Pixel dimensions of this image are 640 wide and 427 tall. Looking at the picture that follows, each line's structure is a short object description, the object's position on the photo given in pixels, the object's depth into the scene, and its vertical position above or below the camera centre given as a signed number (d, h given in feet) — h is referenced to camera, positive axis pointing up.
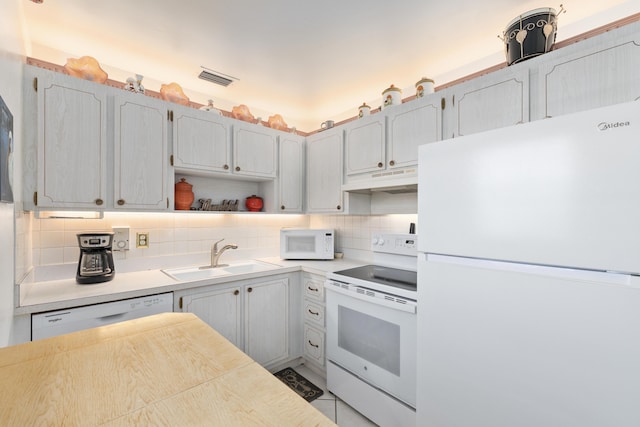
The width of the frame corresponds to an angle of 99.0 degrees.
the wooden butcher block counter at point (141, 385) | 1.69 -1.26
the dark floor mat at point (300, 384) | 6.54 -4.35
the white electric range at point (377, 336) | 5.00 -2.55
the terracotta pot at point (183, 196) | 7.24 +0.44
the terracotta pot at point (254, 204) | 8.75 +0.28
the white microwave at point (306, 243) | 8.56 -0.97
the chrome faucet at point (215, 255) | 7.88 -1.22
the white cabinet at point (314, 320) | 7.18 -2.92
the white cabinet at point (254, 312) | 6.20 -2.48
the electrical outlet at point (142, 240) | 6.93 -0.70
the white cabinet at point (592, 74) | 3.91 +2.16
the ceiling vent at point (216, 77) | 7.31 +3.75
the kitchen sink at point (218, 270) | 7.25 -1.61
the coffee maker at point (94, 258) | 5.55 -0.95
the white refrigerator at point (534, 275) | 2.79 -0.75
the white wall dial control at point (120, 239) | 6.53 -0.64
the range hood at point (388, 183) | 5.72 +0.69
